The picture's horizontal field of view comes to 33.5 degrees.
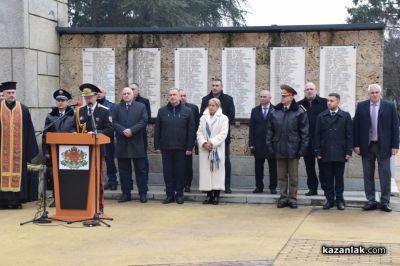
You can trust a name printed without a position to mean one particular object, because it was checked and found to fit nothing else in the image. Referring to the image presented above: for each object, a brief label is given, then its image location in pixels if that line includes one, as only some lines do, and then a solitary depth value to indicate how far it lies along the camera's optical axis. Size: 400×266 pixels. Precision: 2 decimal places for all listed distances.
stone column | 11.29
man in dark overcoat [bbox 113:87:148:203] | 10.79
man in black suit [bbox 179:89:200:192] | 11.18
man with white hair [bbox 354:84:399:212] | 9.94
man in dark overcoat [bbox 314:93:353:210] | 10.09
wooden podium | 9.07
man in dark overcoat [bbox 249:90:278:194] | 11.02
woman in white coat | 10.66
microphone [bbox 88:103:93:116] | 9.29
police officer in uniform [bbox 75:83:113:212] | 9.30
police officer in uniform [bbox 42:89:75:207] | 9.94
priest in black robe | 10.41
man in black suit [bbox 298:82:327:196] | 10.74
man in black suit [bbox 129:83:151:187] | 11.41
